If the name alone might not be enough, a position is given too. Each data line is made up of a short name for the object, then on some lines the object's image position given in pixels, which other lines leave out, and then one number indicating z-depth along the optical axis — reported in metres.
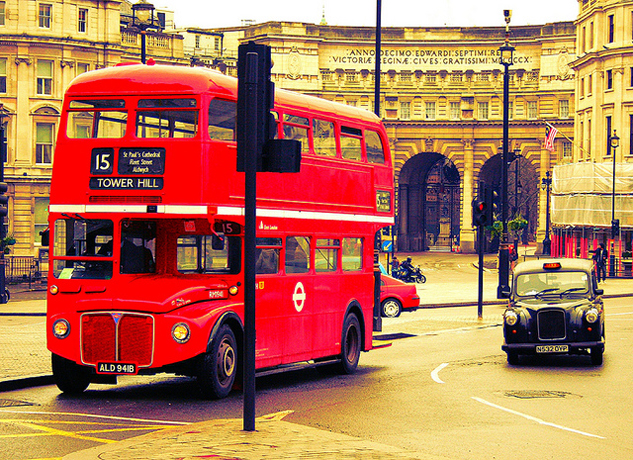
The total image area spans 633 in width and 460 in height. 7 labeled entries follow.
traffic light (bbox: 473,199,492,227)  31.05
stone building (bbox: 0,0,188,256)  63.78
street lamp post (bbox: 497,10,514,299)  37.38
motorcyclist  50.84
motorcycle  51.06
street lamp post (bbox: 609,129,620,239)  60.69
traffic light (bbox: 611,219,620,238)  60.53
